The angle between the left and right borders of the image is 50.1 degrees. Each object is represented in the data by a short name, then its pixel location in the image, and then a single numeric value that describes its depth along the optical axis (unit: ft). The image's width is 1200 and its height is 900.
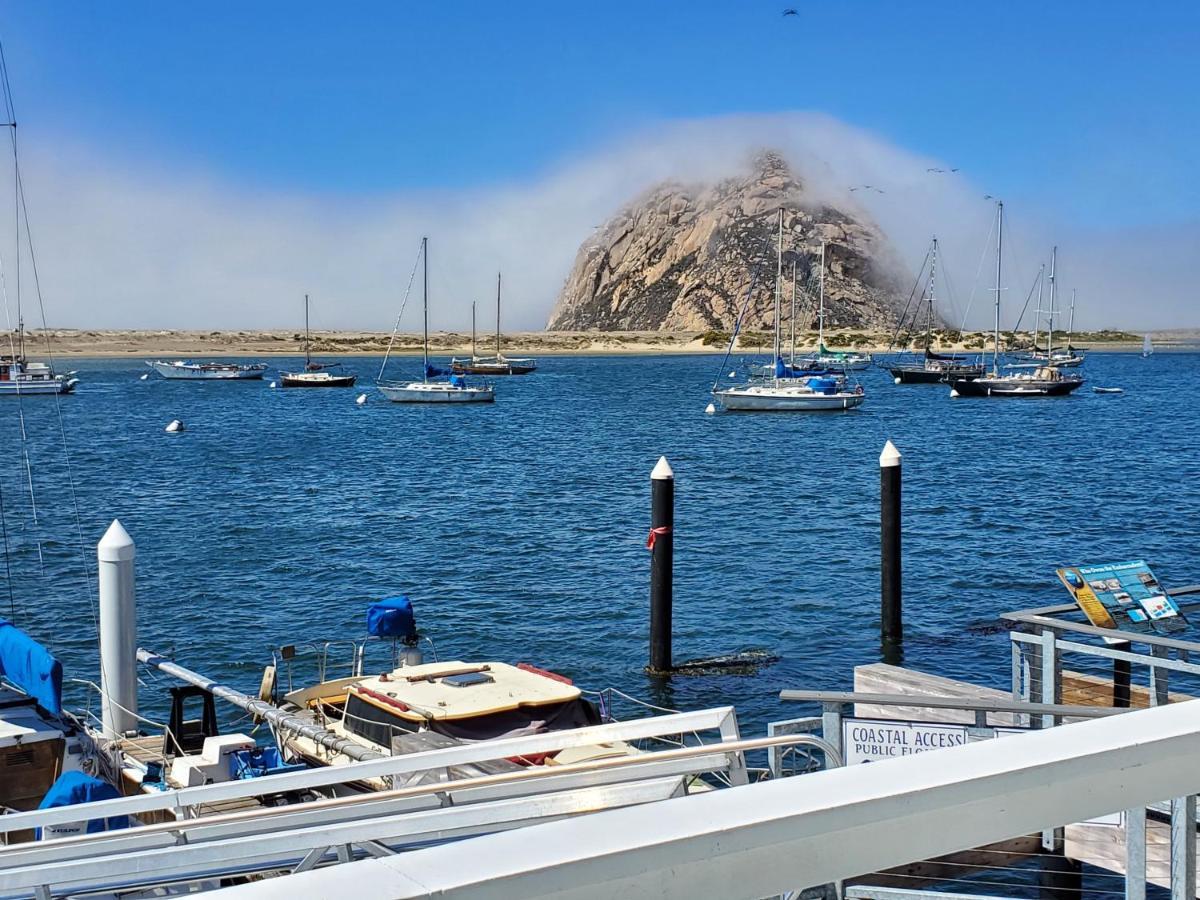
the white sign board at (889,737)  30.94
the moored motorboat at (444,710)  46.96
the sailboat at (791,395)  290.56
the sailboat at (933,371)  409.06
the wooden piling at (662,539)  71.87
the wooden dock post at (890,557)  75.36
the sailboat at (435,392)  353.72
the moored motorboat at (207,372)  531.50
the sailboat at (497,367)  519.19
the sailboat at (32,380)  385.09
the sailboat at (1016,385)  362.94
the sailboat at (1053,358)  479.41
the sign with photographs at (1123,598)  37.55
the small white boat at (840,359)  485.48
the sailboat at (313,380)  467.52
